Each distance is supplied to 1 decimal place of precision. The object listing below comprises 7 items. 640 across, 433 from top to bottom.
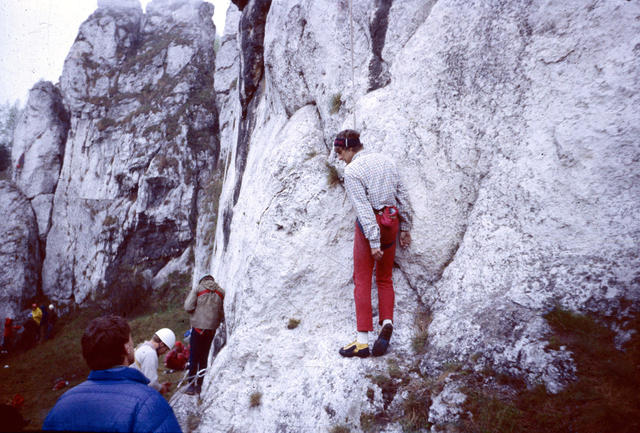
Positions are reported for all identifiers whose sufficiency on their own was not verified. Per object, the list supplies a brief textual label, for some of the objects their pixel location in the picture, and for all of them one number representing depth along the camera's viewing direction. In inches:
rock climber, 166.4
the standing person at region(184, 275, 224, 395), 259.6
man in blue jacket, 70.5
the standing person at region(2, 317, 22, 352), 804.0
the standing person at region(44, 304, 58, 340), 883.6
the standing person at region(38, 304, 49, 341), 872.3
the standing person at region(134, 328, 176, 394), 225.6
